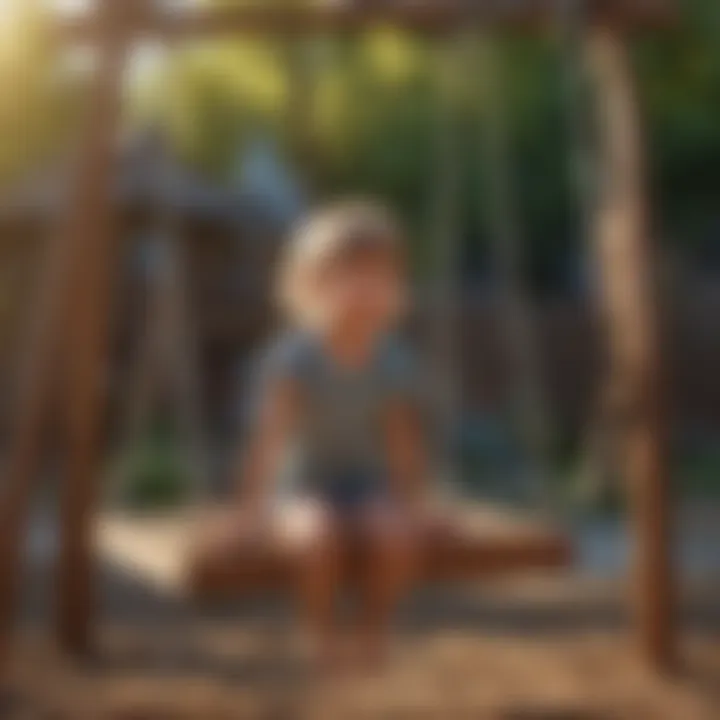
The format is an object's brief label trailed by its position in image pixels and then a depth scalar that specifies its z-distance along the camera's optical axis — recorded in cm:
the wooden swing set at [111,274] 588
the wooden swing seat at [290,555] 437
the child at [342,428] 437
